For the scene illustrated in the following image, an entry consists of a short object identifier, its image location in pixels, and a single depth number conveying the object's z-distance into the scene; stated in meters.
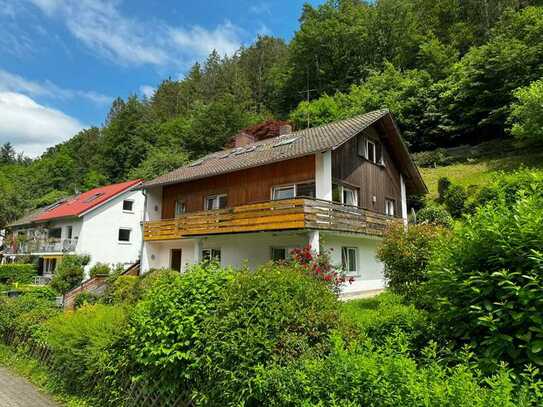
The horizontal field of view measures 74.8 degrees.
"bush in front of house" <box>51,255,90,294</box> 22.98
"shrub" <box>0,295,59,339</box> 8.84
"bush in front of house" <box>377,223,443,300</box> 9.88
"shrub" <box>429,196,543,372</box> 3.16
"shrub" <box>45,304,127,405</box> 5.50
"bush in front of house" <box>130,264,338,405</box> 3.94
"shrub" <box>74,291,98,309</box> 16.77
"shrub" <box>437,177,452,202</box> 24.45
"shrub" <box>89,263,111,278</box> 24.80
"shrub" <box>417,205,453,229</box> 20.87
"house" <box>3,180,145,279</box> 26.75
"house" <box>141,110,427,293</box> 15.05
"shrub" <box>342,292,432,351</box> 4.41
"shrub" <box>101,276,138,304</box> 15.38
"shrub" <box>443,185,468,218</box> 21.94
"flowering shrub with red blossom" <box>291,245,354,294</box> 11.37
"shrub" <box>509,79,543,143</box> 22.62
